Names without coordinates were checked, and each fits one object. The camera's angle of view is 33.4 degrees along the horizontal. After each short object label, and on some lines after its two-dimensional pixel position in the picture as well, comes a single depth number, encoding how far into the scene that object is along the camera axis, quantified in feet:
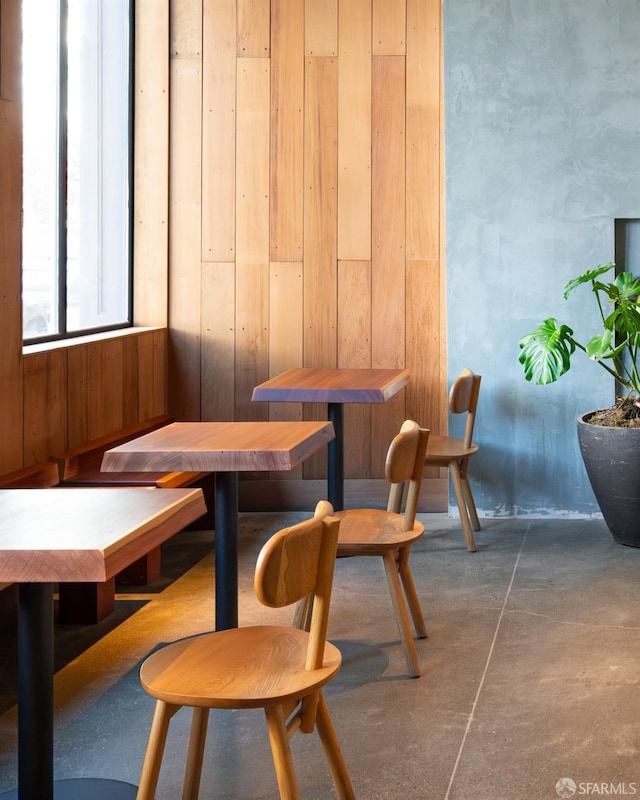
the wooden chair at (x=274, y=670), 6.26
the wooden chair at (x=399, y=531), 9.88
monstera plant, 15.37
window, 14.29
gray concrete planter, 15.28
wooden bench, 13.62
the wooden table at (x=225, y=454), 9.49
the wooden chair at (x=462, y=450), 15.67
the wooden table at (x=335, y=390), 13.91
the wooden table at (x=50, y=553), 6.04
